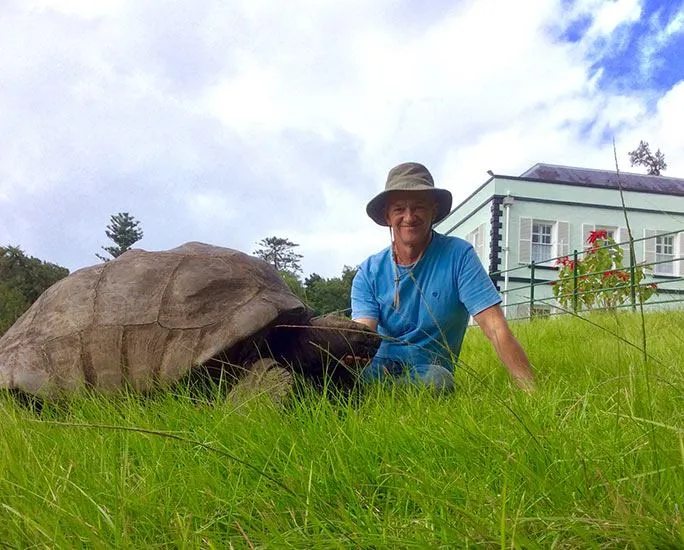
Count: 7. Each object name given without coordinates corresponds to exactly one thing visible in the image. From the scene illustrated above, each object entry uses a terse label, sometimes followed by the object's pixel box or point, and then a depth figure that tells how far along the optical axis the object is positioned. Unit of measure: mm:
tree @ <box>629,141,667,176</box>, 40906
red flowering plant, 10539
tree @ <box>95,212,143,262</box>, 41562
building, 20766
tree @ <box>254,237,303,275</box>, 56388
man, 3361
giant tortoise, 2986
